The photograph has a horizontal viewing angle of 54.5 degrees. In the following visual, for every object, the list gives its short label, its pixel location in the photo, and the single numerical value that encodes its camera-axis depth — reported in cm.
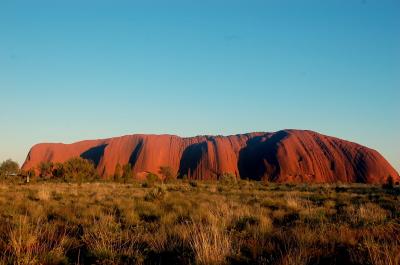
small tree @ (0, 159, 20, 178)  5812
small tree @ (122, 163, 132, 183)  4825
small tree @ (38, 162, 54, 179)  5588
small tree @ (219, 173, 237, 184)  5788
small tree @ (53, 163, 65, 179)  4956
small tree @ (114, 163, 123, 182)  4597
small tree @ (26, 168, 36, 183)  4667
